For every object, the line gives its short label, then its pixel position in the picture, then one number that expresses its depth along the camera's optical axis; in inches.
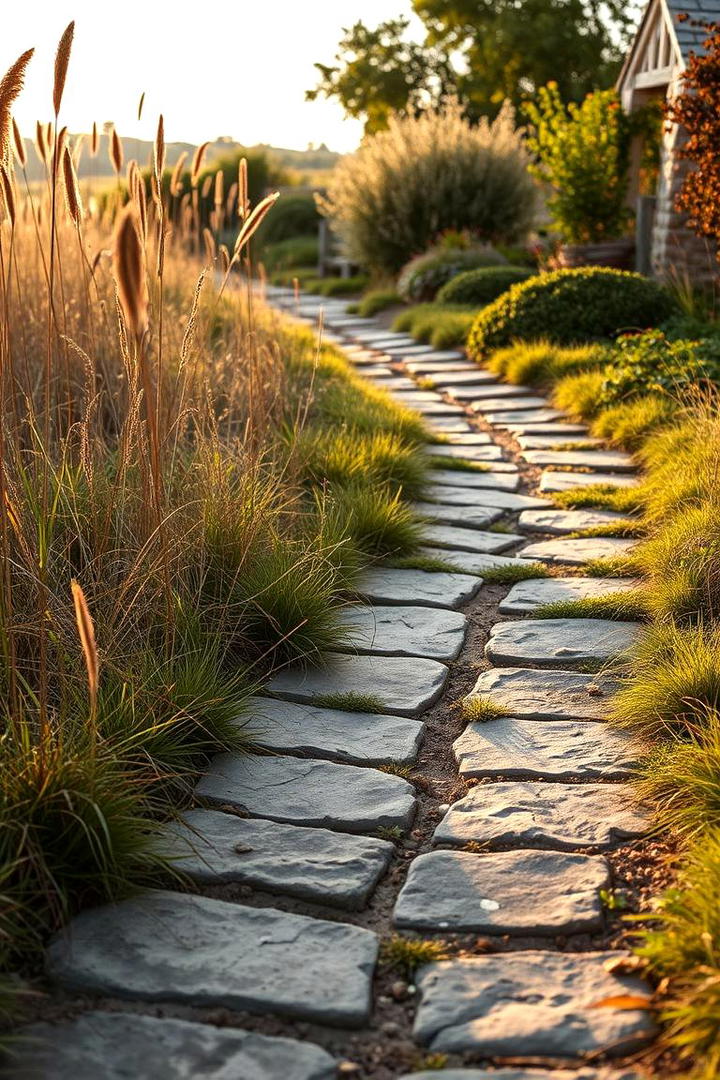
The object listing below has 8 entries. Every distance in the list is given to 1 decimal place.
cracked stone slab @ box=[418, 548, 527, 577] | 150.6
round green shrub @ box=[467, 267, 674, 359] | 291.0
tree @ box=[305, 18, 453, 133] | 787.4
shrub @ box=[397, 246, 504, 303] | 430.0
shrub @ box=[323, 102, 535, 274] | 477.4
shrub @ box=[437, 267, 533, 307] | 382.3
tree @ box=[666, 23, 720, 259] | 269.6
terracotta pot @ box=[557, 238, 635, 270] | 401.4
